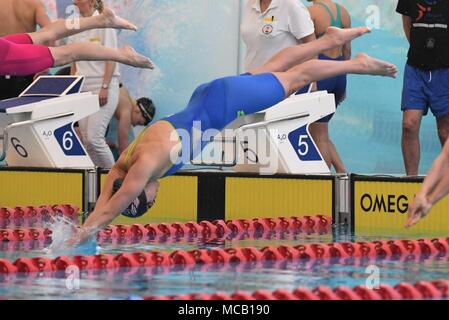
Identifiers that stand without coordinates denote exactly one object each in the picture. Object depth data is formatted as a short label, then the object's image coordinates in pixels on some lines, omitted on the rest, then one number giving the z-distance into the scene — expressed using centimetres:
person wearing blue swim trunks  1798
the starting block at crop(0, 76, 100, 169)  2028
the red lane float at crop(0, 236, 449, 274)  1270
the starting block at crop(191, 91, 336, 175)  1862
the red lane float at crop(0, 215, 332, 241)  1595
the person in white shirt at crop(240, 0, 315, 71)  1845
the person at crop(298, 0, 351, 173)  1969
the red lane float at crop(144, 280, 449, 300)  993
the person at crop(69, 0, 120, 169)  2186
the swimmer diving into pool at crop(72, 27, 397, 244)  1330
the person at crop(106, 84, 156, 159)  2317
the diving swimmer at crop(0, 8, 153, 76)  1675
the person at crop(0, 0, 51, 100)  2056
